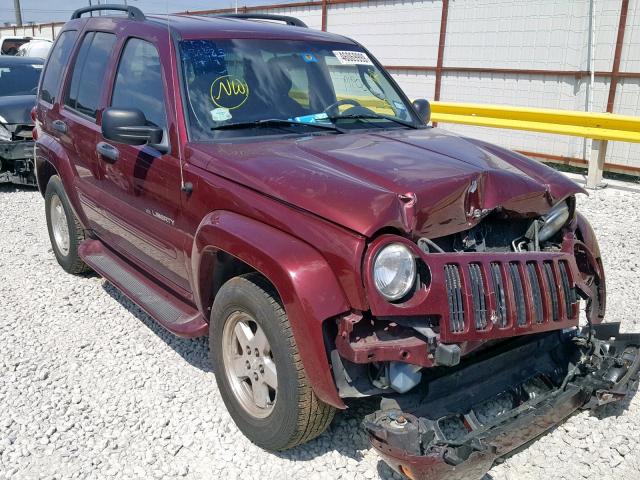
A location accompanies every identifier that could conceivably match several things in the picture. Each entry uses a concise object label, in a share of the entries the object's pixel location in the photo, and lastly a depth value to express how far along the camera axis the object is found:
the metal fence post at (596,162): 8.48
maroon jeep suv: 2.66
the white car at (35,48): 17.77
